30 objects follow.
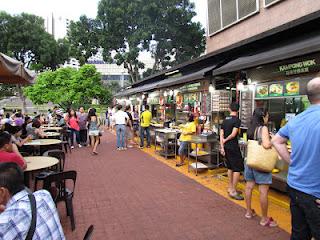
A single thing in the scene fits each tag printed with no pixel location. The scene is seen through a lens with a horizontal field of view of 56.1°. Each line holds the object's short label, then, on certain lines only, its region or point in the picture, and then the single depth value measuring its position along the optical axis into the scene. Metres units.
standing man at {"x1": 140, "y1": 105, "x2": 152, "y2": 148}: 12.95
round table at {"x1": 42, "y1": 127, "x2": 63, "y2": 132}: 13.24
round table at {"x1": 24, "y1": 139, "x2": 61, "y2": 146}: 8.14
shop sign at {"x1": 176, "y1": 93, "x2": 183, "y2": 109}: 12.41
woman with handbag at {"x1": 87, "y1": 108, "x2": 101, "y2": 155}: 12.29
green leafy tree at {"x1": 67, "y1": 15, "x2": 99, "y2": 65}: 28.39
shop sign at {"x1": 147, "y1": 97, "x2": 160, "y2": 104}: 15.86
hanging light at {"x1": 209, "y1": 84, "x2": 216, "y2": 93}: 9.50
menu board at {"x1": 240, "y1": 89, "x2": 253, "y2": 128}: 7.86
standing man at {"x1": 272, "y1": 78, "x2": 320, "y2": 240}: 2.48
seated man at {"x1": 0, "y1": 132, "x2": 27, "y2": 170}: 4.54
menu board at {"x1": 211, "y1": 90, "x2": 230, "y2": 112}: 9.01
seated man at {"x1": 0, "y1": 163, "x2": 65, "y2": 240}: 2.15
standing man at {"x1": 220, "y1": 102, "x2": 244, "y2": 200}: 5.99
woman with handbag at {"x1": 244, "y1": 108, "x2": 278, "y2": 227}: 4.49
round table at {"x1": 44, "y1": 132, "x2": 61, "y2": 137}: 10.79
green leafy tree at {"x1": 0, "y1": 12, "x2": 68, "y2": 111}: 28.83
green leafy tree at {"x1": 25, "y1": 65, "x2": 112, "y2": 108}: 22.58
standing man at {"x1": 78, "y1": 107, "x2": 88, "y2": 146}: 14.20
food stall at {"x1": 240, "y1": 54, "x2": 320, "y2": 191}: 6.12
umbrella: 5.44
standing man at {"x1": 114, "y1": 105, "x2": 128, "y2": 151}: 12.59
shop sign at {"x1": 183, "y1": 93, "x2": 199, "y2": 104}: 11.07
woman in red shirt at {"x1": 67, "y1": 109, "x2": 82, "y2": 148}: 13.80
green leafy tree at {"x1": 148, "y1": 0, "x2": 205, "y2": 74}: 26.77
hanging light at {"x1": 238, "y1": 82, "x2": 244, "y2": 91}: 7.99
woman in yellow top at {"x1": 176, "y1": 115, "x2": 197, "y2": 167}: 8.95
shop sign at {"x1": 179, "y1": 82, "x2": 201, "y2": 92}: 10.77
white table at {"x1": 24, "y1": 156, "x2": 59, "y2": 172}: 5.17
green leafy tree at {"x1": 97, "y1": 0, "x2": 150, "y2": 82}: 26.12
